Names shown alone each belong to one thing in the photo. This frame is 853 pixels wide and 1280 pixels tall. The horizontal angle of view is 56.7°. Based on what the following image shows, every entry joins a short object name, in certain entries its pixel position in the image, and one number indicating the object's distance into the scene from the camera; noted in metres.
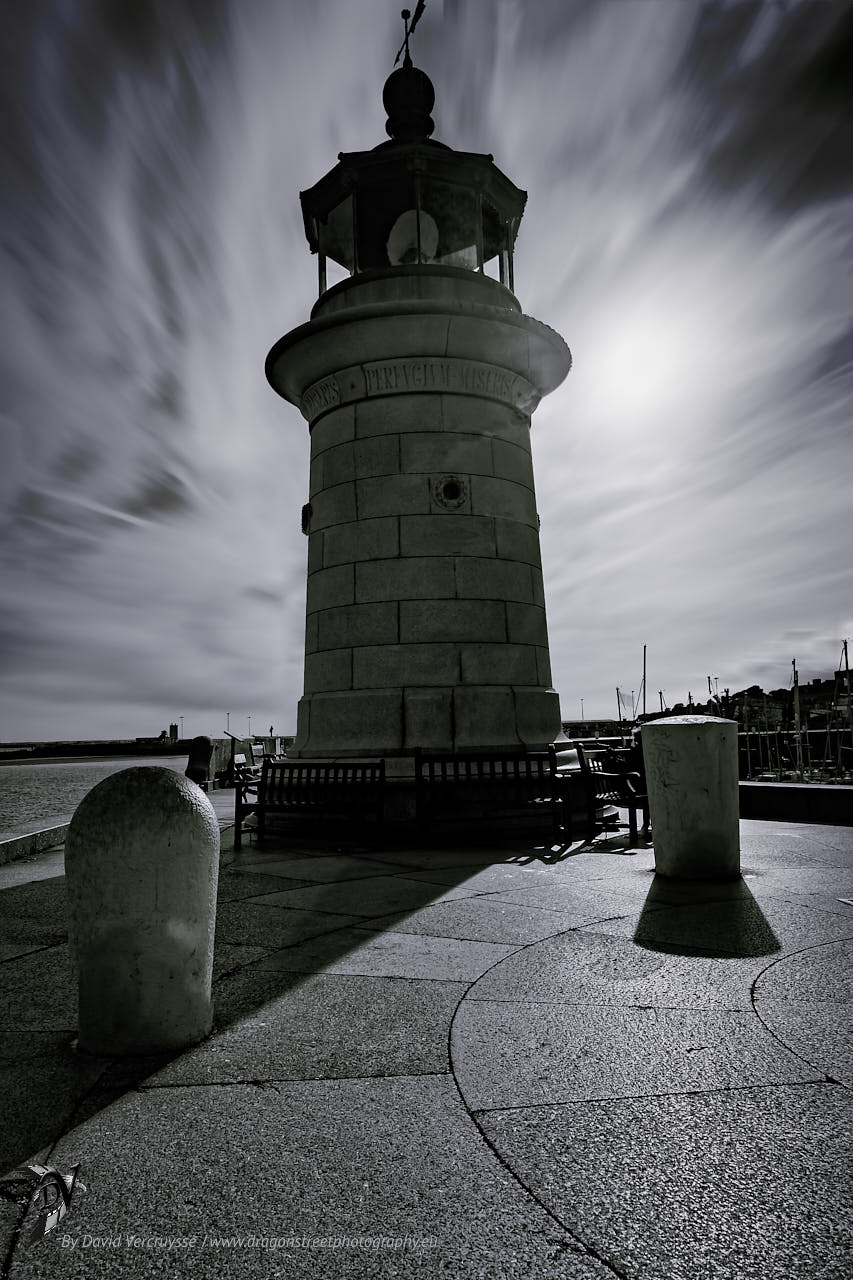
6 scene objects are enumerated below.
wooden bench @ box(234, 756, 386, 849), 8.39
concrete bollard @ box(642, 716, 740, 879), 5.76
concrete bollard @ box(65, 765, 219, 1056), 2.84
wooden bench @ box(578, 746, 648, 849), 8.19
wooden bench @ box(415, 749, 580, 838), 8.30
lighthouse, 9.21
